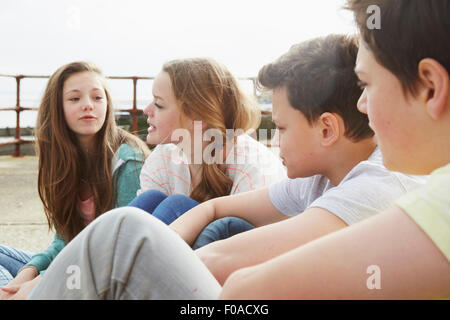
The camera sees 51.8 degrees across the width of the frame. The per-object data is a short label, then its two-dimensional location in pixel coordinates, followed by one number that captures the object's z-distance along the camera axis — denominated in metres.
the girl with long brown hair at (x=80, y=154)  2.03
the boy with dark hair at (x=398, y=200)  0.54
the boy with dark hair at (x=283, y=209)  0.76
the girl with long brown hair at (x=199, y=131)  1.84
